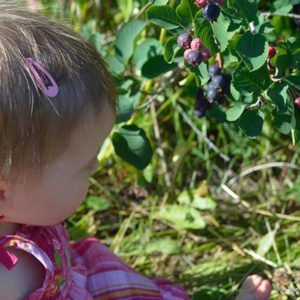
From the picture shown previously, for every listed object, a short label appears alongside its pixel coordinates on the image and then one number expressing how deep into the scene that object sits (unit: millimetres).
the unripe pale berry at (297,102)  981
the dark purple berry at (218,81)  1006
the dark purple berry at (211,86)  1023
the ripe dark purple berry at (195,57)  924
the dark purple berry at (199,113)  1100
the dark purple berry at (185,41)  939
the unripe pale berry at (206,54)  947
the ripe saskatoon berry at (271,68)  962
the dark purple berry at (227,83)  1018
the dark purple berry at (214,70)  999
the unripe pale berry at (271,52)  961
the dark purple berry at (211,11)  890
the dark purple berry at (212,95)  1033
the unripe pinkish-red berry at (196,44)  932
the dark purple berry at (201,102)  1089
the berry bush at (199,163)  946
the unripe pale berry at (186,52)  932
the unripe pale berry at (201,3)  902
